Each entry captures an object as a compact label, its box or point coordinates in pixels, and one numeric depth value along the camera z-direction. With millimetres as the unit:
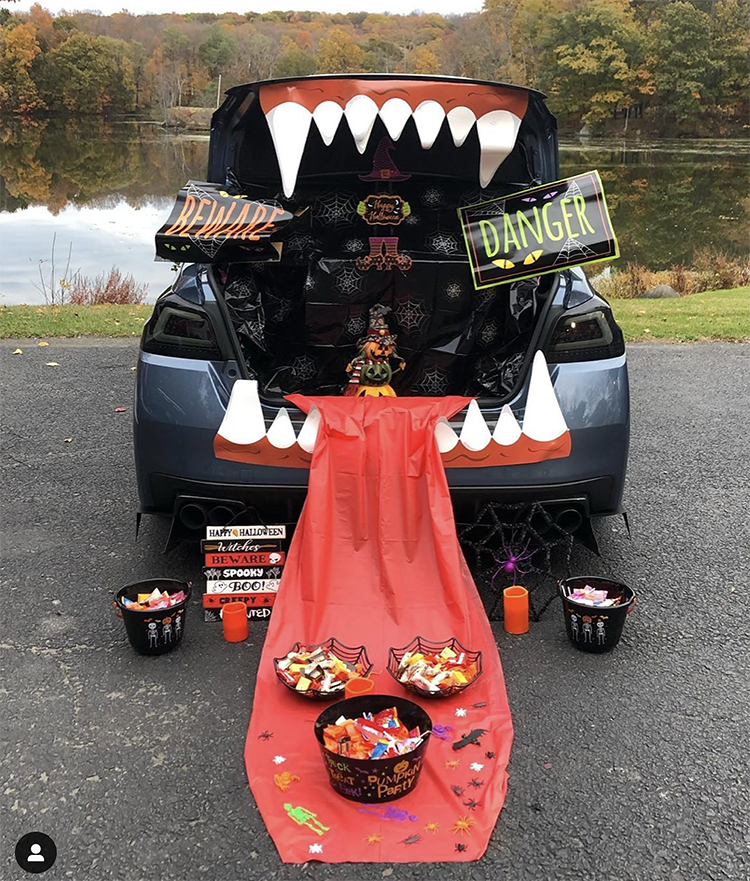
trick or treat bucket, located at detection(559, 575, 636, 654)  2848
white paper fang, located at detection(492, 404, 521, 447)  3055
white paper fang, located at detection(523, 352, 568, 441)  3047
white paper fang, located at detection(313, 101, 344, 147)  3328
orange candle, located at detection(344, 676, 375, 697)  2559
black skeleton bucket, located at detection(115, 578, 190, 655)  2824
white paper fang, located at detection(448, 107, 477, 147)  3363
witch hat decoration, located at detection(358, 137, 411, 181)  4086
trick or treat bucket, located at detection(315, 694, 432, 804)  2088
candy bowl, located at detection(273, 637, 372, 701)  2576
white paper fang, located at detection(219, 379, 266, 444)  3062
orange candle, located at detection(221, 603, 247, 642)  2994
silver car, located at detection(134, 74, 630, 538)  3084
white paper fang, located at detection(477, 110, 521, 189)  3398
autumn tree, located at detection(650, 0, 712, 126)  50219
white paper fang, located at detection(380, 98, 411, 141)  3300
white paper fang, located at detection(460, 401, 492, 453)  3070
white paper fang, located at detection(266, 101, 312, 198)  3369
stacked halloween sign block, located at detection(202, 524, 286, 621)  3152
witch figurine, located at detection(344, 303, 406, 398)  3859
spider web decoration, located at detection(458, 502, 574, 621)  3165
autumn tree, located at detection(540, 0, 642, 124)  51406
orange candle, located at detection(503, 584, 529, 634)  3041
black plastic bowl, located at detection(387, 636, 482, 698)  2596
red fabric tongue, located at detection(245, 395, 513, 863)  2355
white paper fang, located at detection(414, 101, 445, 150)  3318
